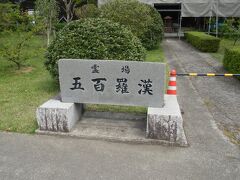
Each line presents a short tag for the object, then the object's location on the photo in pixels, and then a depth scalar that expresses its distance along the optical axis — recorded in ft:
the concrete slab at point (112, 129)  13.44
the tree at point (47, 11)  40.83
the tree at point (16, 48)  28.12
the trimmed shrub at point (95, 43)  18.24
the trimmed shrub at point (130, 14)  39.83
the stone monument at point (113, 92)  13.15
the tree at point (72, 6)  56.65
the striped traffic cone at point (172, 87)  15.92
